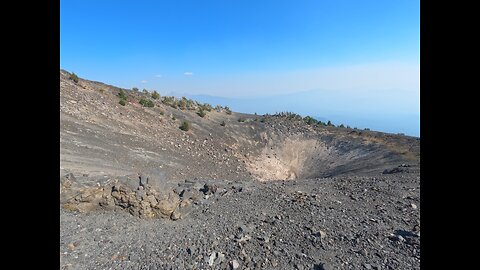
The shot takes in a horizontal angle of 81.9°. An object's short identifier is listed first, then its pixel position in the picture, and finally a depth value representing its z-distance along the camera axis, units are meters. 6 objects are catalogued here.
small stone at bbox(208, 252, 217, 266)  5.74
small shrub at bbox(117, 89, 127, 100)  26.49
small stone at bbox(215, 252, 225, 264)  5.78
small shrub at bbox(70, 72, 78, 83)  25.48
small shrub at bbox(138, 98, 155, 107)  26.55
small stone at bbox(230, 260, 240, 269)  5.61
